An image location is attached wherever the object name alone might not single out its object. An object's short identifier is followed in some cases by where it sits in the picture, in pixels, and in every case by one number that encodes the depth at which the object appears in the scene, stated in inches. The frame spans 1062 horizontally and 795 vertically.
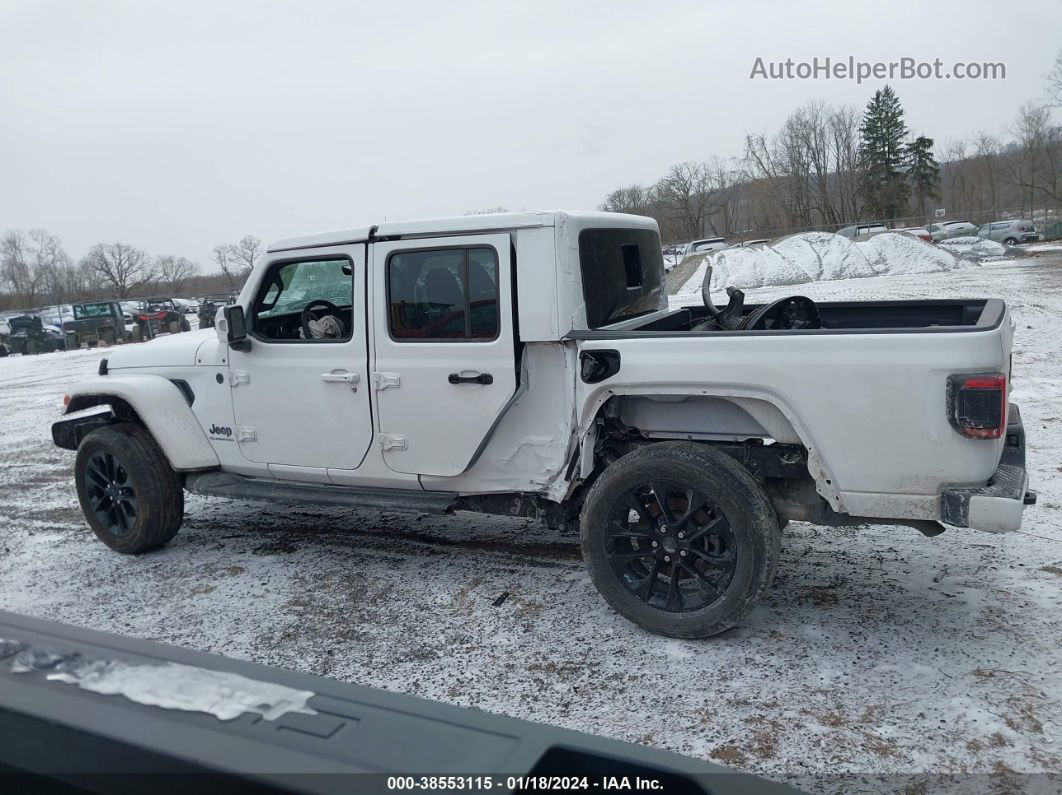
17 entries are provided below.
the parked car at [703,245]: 1835.6
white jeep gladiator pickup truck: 139.4
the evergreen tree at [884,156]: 2495.1
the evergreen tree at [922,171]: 2588.6
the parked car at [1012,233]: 1636.3
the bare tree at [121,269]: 3122.5
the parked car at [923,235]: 1367.6
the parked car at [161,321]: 1197.3
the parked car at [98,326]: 1115.3
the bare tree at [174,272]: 3358.8
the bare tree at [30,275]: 3161.9
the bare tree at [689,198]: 2491.4
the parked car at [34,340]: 1064.8
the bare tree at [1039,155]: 1983.3
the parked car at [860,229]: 1745.4
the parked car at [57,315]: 1329.5
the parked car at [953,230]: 1786.8
